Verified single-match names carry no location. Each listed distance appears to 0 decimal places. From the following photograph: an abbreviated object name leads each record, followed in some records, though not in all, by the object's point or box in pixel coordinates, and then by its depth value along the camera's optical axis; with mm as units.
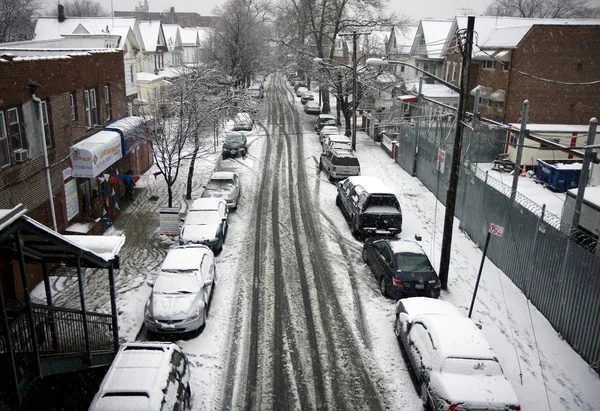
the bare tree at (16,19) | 61281
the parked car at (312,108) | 51712
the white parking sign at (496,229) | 12446
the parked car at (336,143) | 29422
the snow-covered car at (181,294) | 12141
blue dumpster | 24891
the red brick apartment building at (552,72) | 33062
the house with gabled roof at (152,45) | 52725
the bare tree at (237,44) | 53312
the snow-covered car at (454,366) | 9086
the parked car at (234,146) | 31938
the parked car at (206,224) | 17266
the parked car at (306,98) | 57144
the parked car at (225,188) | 21828
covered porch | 7398
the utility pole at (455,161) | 13180
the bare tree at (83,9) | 104275
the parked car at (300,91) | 66562
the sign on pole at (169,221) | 18625
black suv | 18953
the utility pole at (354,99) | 32625
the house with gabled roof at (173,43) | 67062
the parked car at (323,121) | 41094
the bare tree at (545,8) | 90494
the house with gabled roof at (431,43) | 50594
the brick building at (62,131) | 13906
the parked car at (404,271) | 14164
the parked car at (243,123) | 39384
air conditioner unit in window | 14205
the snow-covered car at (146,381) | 8078
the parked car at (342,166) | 26906
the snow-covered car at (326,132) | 36453
